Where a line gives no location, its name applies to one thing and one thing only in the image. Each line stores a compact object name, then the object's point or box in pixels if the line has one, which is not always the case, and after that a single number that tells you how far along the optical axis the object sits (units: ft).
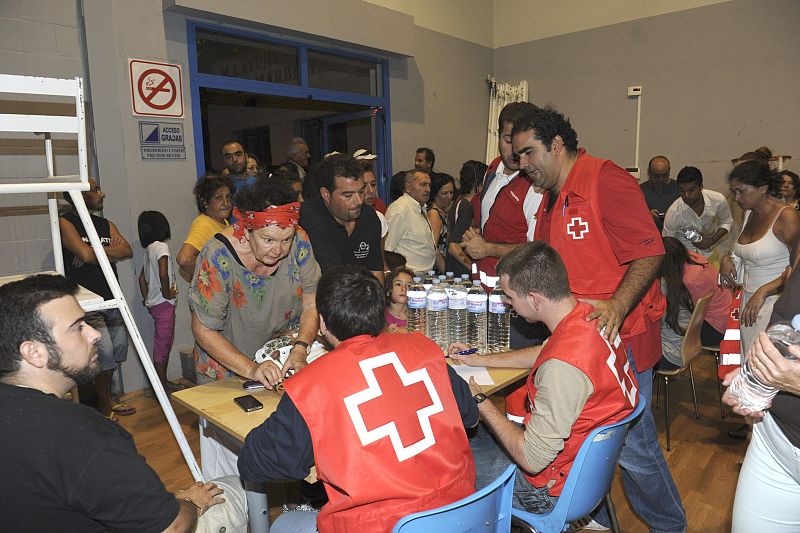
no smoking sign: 14.01
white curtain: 25.55
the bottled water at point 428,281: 9.65
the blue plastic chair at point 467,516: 4.12
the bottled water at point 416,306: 8.90
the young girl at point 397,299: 9.93
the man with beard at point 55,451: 3.85
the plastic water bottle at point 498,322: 8.81
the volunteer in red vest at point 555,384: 5.46
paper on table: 7.27
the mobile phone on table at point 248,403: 6.38
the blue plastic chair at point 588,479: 5.48
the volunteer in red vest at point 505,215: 10.04
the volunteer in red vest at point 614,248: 7.17
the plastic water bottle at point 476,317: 8.66
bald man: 19.77
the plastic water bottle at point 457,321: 9.08
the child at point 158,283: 13.57
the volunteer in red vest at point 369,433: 4.32
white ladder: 5.72
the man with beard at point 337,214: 9.59
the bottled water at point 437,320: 8.78
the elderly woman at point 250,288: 7.22
